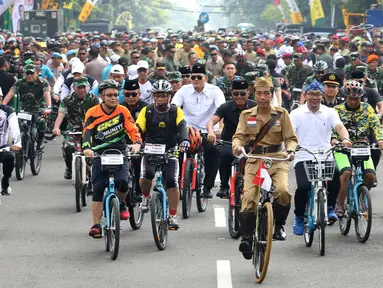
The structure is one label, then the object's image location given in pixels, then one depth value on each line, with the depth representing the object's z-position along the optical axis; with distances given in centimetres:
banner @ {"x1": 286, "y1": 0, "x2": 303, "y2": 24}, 8469
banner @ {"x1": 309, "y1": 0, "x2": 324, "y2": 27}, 6638
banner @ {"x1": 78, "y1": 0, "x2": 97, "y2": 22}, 7269
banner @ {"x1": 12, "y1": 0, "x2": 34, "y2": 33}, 5962
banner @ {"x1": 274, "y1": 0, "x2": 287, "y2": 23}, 10934
